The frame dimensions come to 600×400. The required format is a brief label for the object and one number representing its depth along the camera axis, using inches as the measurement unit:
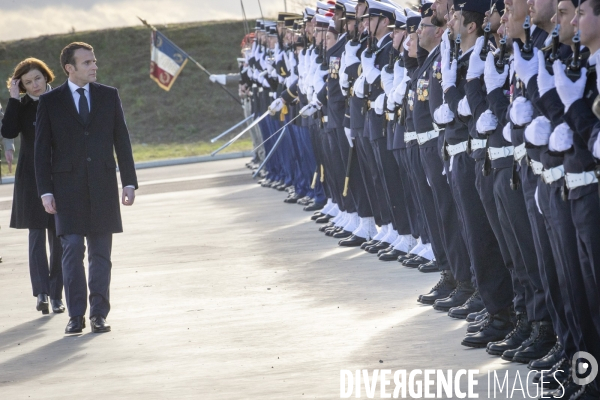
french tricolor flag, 1666.3
